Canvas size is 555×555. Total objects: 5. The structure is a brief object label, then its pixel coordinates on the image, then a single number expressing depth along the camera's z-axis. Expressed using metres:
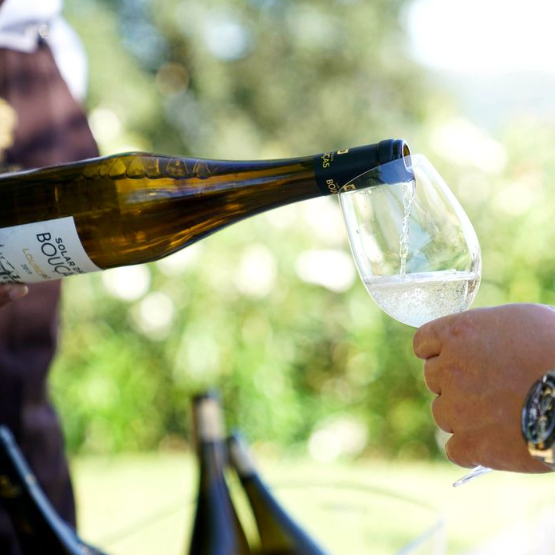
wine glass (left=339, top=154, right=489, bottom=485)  0.87
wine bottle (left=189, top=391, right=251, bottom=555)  1.15
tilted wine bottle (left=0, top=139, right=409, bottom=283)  0.91
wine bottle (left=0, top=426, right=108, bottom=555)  1.09
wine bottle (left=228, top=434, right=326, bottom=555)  1.16
